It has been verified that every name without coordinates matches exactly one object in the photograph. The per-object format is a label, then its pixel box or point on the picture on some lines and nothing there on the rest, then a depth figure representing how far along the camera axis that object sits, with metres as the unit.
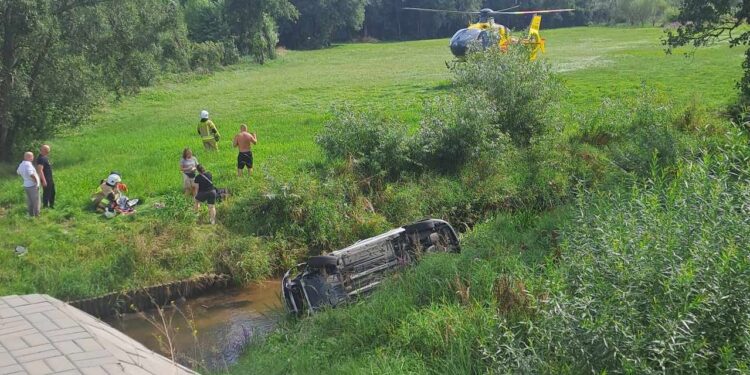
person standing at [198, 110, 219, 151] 20.45
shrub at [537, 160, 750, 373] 5.59
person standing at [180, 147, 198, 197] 16.12
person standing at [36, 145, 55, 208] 16.09
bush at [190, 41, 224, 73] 46.06
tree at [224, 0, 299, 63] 55.97
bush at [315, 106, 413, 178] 17.61
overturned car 11.07
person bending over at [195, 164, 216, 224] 15.41
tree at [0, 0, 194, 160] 19.00
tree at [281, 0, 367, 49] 76.69
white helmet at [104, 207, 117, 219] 15.71
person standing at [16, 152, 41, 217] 15.12
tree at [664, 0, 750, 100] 20.38
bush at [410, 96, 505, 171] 17.89
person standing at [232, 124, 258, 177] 17.86
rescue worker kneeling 16.06
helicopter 33.38
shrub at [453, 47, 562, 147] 19.62
